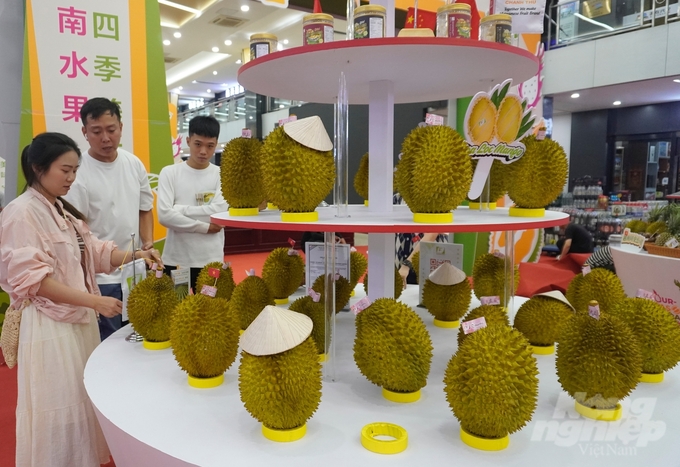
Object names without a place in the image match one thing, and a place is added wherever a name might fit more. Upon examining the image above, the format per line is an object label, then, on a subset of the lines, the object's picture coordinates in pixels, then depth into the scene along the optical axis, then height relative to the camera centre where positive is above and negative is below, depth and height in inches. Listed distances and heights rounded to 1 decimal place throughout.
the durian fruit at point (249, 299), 64.0 -16.6
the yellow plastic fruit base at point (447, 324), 71.7 -22.3
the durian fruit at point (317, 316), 57.0 -16.9
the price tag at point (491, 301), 55.6 -14.5
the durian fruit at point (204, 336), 47.6 -16.4
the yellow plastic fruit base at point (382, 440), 36.9 -21.1
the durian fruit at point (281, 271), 74.9 -15.0
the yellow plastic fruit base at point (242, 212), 58.4 -4.2
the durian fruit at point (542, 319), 57.1 -17.2
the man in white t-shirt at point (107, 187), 93.3 -2.0
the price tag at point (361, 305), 50.0 -13.6
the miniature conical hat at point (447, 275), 69.0 -14.3
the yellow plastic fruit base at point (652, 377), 51.1 -21.5
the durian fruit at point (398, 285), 75.5 -17.3
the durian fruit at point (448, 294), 69.1 -17.1
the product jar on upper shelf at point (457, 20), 49.7 +17.0
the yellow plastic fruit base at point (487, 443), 37.5 -21.3
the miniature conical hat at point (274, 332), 39.3 -13.4
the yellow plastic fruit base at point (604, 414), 42.4 -21.3
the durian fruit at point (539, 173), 55.7 +0.8
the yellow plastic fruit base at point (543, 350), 59.4 -21.7
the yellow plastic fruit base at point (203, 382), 49.2 -21.6
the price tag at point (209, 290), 50.9 -12.3
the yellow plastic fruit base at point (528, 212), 56.5 -4.0
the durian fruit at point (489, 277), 71.4 -15.0
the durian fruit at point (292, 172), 46.8 +0.6
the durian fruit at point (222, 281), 67.7 -15.3
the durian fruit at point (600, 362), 41.5 -16.4
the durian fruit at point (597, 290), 62.5 -15.0
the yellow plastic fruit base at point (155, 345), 60.7 -21.8
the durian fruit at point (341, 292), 69.6 -16.9
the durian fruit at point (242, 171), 57.8 +0.9
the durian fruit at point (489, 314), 52.4 -15.4
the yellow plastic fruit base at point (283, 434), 38.8 -21.3
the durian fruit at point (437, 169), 45.4 +1.0
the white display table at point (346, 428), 36.3 -21.8
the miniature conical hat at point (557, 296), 57.7 -14.5
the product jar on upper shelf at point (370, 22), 47.4 +16.1
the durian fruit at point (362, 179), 75.6 -0.1
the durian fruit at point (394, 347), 45.4 -16.6
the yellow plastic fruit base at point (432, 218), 46.1 -3.9
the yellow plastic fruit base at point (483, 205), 68.7 -4.0
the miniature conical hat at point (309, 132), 46.5 +4.6
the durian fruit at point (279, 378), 38.3 -16.7
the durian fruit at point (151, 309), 58.9 -16.6
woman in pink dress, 60.8 -18.5
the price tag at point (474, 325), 42.3 -13.2
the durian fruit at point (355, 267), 78.3 -14.9
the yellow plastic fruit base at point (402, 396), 46.5 -21.7
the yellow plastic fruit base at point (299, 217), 47.2 -3.9
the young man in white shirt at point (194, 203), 106.3 -5.9
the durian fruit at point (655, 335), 49.5 -16.5
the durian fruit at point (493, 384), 36.4 -16.4
